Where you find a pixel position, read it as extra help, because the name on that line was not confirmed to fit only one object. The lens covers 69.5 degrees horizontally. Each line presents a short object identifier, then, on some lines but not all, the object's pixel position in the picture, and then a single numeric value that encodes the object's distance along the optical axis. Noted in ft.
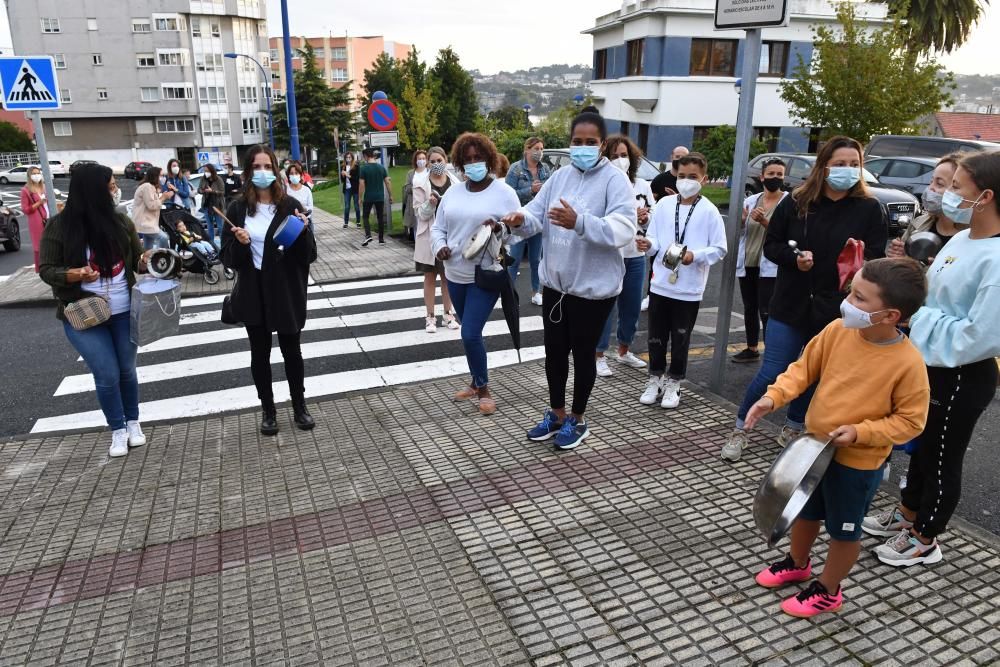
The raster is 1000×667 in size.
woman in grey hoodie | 13.60
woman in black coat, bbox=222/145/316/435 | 15.60
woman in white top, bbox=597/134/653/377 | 20.39
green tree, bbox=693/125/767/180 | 69.97
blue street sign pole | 62.08
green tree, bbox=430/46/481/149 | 207.21
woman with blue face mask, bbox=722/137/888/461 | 13.35
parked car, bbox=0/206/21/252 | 50.89
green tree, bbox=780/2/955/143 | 65.26
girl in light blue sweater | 9.67
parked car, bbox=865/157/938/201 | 49.93
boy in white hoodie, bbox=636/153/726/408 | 17.02
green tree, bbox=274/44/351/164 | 187.11
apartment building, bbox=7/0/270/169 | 196.13
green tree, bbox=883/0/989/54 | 113.60
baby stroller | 35.73
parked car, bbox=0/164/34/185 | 143.95
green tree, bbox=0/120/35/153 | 195.00
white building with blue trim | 106.83
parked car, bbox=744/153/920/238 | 43.93
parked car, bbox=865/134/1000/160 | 53.25
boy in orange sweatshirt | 8.66
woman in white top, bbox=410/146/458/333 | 25.77
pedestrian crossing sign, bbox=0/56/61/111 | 25.68
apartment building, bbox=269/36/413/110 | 359.87
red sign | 45.52
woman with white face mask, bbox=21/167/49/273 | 37.83
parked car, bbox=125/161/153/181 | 153.94
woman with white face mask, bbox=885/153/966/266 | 12.18
